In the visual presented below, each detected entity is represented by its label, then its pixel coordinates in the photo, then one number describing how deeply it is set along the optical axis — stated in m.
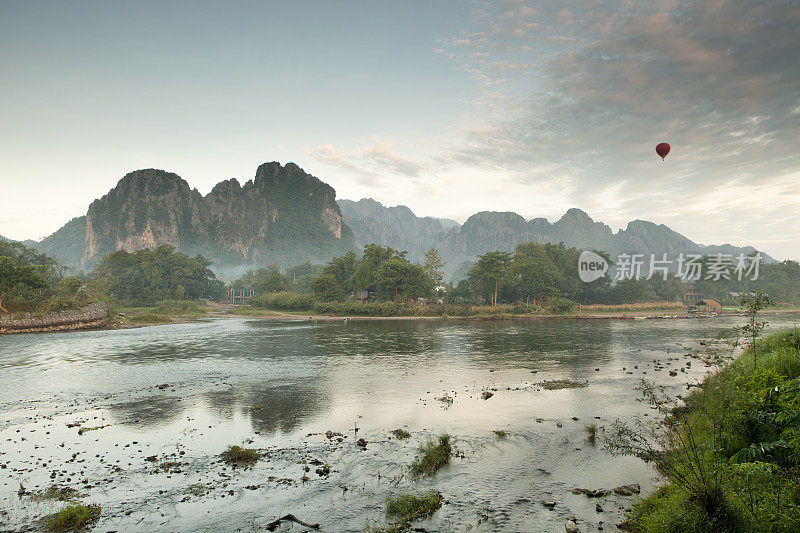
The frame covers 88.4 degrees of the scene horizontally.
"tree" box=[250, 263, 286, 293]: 127.69
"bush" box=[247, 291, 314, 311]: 107.98
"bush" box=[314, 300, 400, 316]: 94.56
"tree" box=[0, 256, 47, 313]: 54.34
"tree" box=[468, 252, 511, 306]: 95.44
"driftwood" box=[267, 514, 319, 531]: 9.56
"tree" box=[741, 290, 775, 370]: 11.70
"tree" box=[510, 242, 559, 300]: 97.12
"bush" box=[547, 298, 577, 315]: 95.62
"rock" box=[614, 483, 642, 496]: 10.73
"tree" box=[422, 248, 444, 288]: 110.44
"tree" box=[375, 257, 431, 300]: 98.39
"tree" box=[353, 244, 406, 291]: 103.45
